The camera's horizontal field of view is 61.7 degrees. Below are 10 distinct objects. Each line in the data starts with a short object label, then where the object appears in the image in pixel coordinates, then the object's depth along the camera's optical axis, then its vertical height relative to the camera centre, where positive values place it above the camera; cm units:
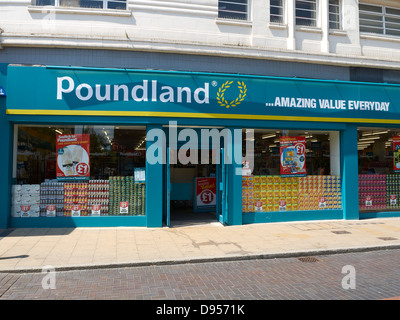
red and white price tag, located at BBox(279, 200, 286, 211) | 1088 -105
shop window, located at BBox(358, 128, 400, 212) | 1176 +14
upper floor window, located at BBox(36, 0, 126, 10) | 1027 +526
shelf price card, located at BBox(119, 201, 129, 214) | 1004 -102
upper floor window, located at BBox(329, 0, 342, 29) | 1215 +574
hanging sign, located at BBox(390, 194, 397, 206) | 1212 -99
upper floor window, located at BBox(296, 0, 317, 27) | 1179 +569
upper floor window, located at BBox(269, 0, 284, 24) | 1156 +560
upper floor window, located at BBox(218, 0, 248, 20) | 1113 +549
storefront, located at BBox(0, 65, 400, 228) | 955 +98
